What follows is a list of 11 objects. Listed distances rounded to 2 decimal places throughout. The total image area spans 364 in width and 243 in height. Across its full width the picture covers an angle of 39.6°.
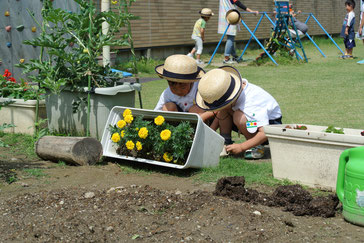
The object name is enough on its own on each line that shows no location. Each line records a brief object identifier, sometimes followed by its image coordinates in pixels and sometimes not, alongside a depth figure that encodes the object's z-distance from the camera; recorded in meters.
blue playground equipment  13.55
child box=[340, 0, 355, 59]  14.70
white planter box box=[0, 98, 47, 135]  5.98
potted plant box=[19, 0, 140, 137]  5.26
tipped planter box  4.33
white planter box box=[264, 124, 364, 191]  3.68
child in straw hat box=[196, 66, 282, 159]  4.60
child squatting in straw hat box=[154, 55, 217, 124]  5.10
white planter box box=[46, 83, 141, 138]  5.27
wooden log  4.76
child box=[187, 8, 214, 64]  13.77
